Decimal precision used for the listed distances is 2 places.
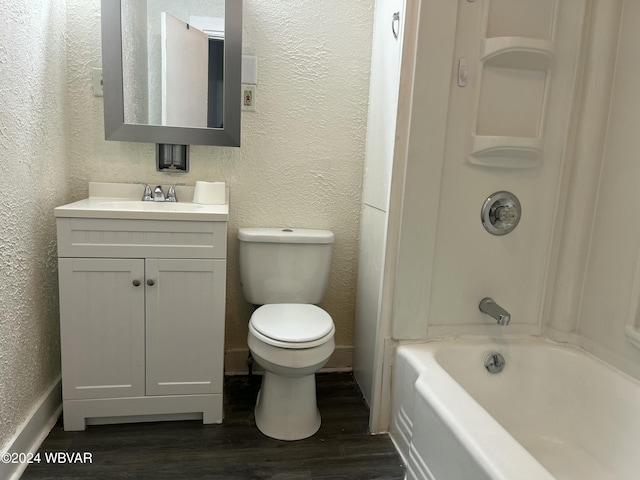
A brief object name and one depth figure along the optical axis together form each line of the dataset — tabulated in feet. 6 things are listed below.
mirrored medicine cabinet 5.91
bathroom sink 5.00
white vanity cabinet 5.13
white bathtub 3.71
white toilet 5.15
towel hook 5.29
